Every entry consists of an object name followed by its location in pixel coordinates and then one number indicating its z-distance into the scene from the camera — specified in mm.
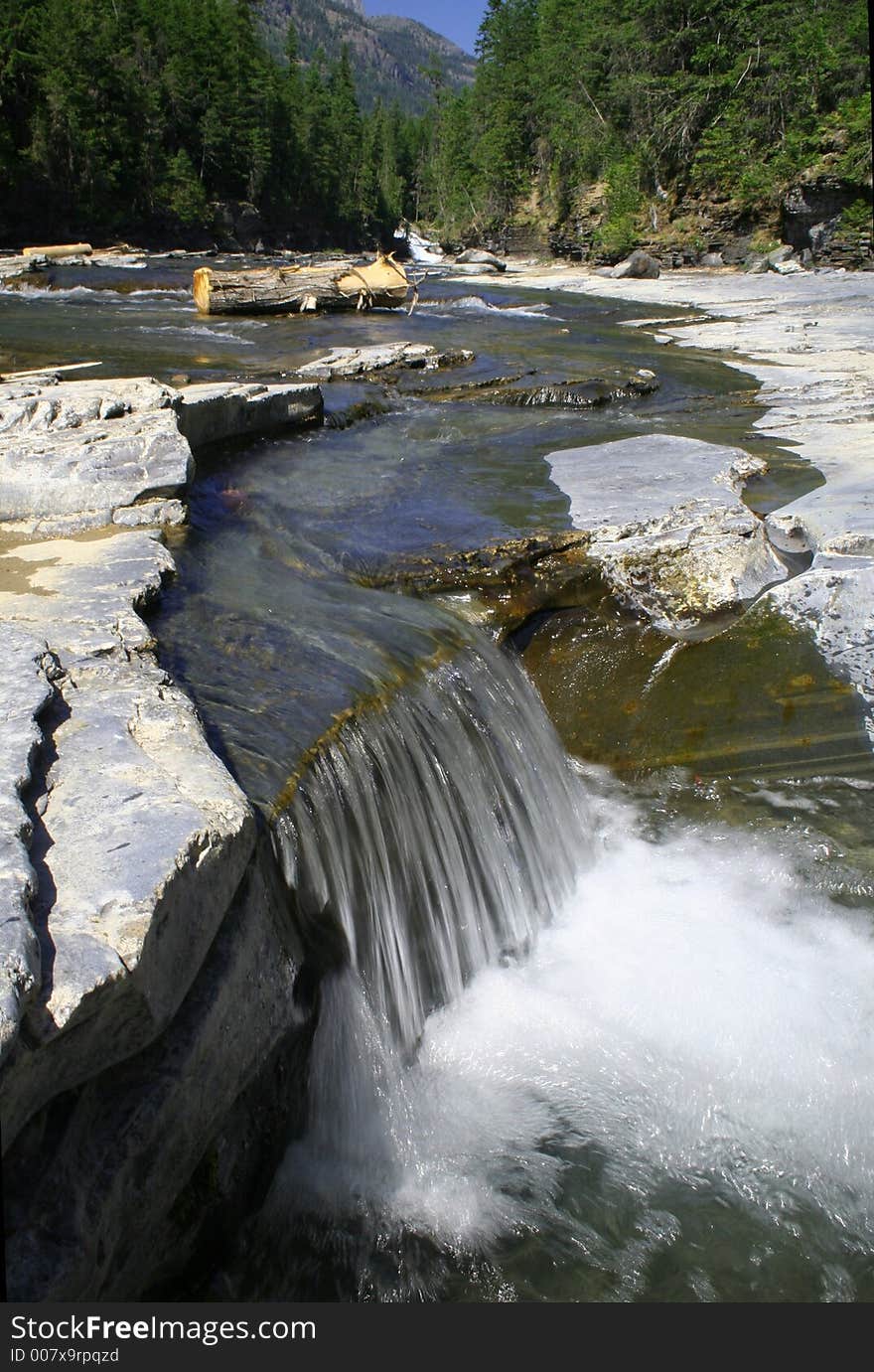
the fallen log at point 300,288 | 15359
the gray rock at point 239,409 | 6946
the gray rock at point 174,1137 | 1783
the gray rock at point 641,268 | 29234
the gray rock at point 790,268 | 25312
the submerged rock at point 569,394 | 9086
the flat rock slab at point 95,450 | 5023
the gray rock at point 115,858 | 1761
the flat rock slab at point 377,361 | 10375
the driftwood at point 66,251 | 27391
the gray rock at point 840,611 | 4508
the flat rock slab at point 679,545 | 4934
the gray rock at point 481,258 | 36844
